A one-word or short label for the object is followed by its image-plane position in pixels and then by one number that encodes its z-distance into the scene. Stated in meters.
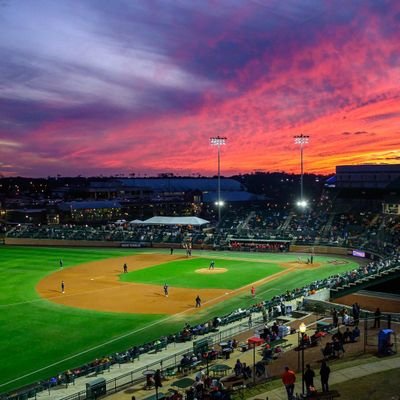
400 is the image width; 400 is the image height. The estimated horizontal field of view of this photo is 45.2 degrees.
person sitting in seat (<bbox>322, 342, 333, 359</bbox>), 18.09
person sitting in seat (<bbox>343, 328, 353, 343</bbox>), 20.05
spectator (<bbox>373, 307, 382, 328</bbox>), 21.91
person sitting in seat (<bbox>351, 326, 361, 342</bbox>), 20.09
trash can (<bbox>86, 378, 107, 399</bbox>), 17.30
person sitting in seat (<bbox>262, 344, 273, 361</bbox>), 18.99
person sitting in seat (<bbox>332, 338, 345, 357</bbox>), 18.19
